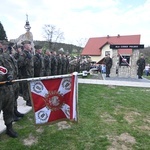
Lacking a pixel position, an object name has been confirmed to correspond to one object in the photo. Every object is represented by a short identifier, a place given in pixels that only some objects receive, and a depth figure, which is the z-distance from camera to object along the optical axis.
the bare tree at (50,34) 32.27
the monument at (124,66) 12.29
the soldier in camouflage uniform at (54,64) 7.45
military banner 2.48
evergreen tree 19.49
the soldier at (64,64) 8.87
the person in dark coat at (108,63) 11.97
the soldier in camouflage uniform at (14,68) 2.80
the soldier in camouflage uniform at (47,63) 6.44
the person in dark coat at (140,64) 11.80
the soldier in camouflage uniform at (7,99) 2.58
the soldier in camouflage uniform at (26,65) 3.99
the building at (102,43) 28.67
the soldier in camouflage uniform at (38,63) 5.13
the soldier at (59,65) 8.30
